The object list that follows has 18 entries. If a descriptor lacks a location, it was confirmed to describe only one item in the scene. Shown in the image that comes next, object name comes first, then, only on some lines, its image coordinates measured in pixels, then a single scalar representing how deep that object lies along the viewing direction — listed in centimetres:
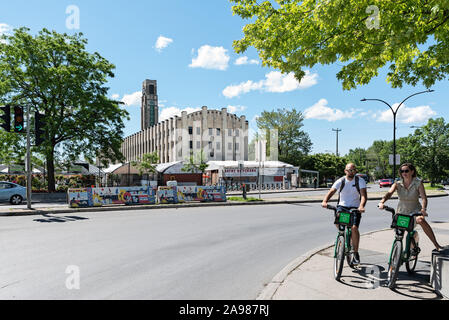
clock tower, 10306
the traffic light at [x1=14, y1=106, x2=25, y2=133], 1482
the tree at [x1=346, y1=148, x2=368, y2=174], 11378
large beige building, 6131
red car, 4925
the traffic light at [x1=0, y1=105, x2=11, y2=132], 1404
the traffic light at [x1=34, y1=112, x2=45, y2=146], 1550
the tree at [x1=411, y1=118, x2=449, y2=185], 5188
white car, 2068
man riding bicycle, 568
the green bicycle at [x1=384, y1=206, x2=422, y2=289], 475
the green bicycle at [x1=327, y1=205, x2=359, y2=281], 512
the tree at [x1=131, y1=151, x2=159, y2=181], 3675
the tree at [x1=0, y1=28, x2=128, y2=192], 2600
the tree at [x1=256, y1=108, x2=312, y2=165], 6512
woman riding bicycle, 538
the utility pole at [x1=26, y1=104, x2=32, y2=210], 1603
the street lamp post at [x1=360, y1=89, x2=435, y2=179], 2638
